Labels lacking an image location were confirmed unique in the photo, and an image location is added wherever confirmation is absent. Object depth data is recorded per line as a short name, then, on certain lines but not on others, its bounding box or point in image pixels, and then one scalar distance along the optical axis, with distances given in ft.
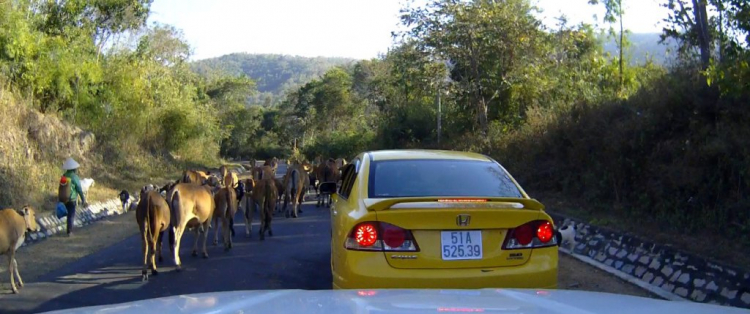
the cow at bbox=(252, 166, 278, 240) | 45.98
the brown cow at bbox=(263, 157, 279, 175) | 77.71
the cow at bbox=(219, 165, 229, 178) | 64.81
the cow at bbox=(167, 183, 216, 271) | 35.01
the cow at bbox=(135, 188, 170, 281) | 32.17
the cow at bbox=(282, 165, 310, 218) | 61.41
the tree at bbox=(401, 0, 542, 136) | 79.82
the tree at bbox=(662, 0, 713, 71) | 40.16
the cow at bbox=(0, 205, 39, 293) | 29.17
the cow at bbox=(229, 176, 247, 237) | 46.21
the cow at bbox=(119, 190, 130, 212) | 65.55
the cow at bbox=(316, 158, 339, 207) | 76.18
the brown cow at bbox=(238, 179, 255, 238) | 46.96
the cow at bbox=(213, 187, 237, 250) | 40.42
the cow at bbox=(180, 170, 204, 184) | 52.90
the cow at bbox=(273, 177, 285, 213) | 60.85
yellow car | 18.70
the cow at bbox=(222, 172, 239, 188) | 53.47
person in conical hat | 47.42
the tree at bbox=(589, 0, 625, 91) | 90.58
